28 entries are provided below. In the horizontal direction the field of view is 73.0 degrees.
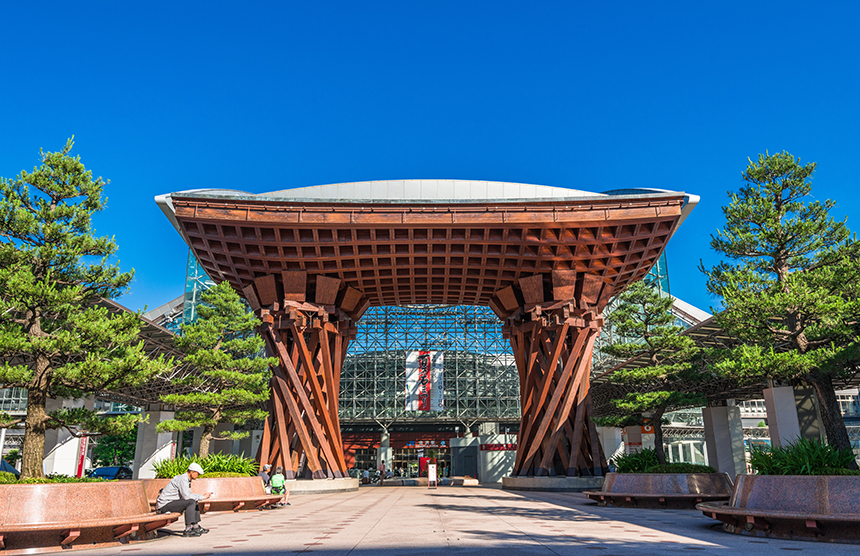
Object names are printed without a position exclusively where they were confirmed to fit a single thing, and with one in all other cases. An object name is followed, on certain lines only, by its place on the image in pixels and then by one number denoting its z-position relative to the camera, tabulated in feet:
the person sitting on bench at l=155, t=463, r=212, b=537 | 29.09
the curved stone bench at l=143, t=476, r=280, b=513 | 42.51
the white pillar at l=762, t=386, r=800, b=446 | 70.33
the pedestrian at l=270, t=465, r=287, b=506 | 52.54
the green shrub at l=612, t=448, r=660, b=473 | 52.75
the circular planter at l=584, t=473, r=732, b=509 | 42.73
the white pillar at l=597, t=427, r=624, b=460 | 136.01
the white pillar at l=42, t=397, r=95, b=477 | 87.66
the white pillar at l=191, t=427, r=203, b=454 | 121.90
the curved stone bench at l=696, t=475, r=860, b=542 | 24.66
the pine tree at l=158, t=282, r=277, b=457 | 59.31
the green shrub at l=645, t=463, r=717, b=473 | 45.27
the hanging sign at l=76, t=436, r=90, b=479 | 90.19
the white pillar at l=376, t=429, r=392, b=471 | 163.84
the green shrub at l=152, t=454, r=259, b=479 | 46.57
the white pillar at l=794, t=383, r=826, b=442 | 72.38
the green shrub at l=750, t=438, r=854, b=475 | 29.37
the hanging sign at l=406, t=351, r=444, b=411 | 145.38
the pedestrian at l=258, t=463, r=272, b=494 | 56.80
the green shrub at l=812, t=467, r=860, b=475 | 28.50
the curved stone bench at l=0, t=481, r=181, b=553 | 23.53
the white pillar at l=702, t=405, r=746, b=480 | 94.84
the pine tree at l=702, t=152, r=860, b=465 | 39.14
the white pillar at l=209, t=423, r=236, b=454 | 123.34
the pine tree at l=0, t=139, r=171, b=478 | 31.45
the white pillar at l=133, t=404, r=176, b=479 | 97.60
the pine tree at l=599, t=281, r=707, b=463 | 70.33
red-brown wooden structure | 66.90
